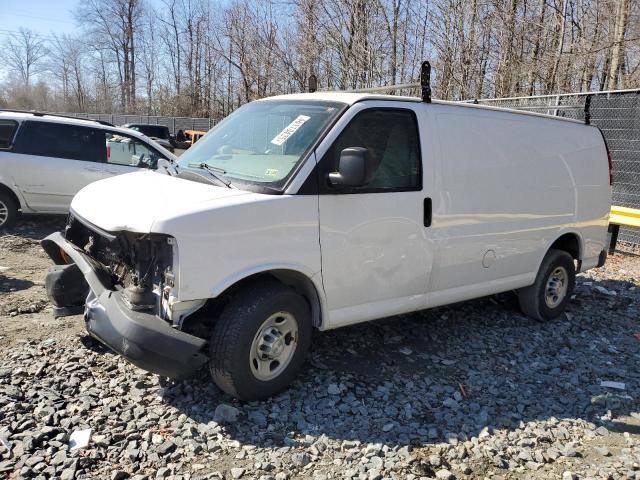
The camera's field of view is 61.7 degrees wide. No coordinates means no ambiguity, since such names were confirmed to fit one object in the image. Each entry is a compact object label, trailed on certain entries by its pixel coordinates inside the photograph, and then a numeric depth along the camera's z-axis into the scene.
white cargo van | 3.38
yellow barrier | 9.10
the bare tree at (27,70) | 70.50
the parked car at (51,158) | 8.62
